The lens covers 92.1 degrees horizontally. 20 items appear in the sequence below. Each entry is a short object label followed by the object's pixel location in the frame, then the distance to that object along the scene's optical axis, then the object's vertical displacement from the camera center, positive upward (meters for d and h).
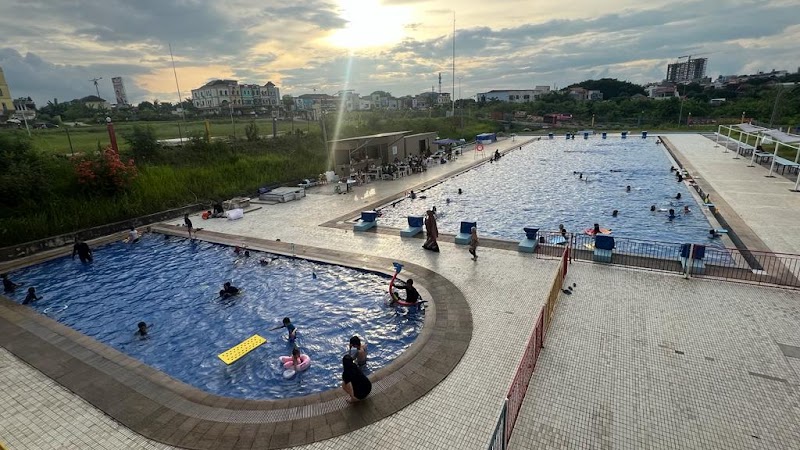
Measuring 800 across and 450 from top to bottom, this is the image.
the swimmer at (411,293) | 11.89 -5.26
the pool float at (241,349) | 9.81 -5.77
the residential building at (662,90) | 154.80 +6.85
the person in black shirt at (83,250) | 17.06 -5.21
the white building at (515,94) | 159.60 +7.94
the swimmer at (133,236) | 19.98 -5.44
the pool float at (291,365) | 9.29 -5.78
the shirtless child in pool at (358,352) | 9.15 -5.42
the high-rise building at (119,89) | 158.40 +16.57
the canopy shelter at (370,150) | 33.59 -2.92
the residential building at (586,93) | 137.91 +5.88
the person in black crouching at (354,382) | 7.71 -5.11
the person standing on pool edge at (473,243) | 14.93 -4.80
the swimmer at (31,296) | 13.39 -5.58
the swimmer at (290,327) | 10.59 -5.48
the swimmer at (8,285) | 14.19 -5.45
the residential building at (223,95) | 126.81 +9.48
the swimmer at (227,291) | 13.36 -5.59
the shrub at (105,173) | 21.53 -2.45
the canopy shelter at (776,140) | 25.88 -2.59
